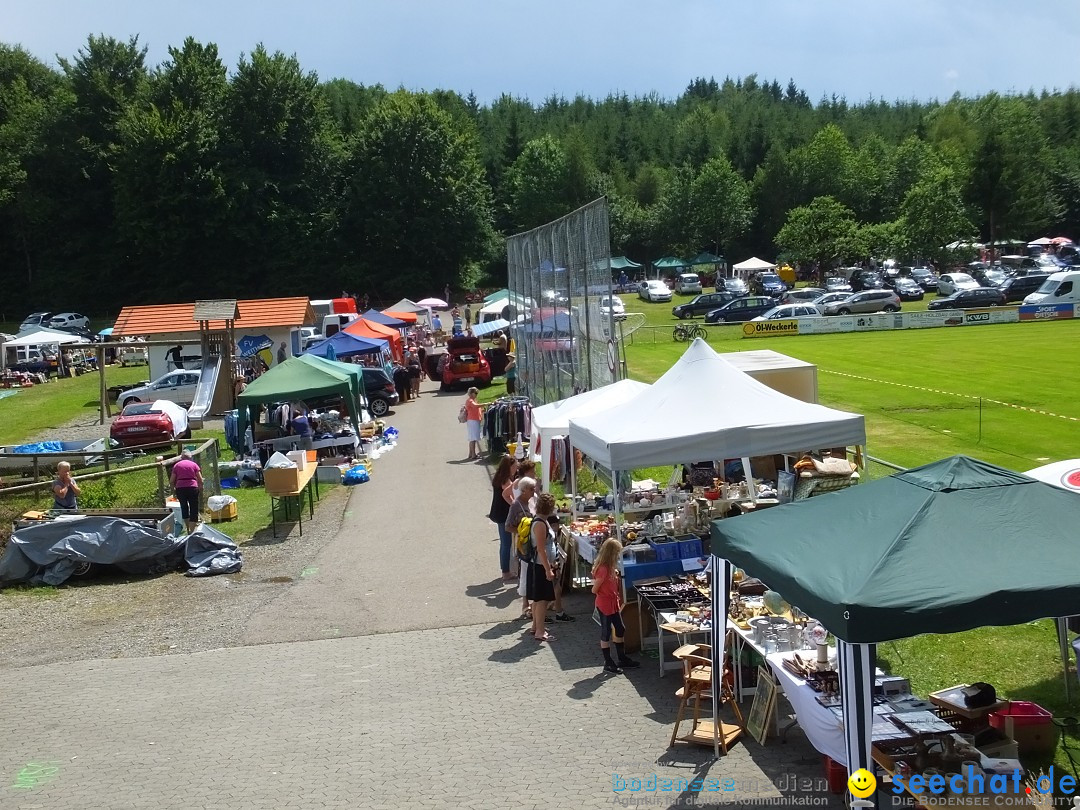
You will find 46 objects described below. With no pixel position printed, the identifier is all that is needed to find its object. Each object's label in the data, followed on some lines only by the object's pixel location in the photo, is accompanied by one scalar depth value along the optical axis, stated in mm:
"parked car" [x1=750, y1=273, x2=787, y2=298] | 62166
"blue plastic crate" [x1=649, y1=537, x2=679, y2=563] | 10898
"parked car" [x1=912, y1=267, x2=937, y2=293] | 60812
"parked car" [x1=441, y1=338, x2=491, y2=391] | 35031
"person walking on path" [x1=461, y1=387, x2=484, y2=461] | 22688
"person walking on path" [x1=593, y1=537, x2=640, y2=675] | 9672
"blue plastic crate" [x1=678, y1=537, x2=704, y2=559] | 10992
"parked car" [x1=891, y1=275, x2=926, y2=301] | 57719
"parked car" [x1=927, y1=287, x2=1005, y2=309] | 48938
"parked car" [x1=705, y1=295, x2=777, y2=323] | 48719
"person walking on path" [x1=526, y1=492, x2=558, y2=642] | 10602
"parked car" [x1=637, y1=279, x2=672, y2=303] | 65250
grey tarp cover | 14414
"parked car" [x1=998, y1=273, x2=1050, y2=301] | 51344
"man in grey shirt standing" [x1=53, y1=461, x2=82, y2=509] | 15492
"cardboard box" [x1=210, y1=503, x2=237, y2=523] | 17828
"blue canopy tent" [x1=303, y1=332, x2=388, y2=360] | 29547
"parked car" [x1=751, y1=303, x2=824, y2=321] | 46281
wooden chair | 7883
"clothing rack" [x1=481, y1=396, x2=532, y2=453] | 23094
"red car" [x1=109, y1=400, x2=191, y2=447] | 25734
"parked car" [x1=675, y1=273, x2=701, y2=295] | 67938
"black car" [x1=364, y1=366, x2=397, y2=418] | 29953
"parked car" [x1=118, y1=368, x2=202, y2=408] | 32562
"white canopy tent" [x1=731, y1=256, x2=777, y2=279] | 72312
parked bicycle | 43625
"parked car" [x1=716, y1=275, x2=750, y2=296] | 64438
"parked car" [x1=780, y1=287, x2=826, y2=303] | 54188
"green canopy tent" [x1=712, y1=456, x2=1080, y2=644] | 5855
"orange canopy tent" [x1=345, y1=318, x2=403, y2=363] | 35406
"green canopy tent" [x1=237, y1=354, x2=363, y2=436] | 21812
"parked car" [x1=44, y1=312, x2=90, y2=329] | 60438
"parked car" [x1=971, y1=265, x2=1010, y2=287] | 57831
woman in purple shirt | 16234
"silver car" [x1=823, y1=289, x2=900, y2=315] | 49094
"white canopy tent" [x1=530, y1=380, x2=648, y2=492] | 14664
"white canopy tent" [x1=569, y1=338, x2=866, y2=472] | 10953
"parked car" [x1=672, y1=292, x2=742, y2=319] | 52188
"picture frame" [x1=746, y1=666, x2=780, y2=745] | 7949
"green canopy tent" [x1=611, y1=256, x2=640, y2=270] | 77800
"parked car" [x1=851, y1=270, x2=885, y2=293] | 60319
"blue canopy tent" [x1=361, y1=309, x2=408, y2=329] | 39562
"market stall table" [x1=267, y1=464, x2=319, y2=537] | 16828
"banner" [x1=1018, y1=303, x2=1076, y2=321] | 44469
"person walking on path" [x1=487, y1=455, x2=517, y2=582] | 13070
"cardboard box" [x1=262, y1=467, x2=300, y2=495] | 16562
